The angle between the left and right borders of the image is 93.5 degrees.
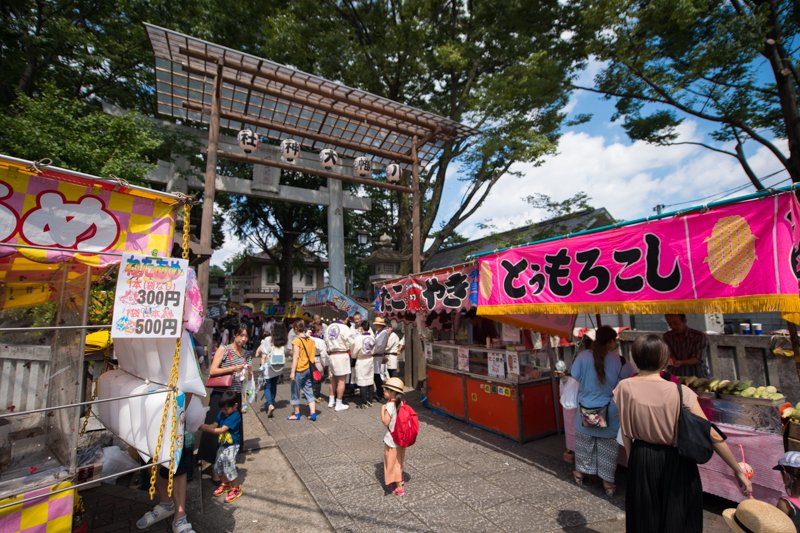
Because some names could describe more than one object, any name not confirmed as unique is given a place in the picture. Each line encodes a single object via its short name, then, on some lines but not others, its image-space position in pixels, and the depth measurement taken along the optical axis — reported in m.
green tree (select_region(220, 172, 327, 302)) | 27.51
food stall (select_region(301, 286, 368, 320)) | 13.27
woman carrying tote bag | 2.63
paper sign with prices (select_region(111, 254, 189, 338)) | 2.89
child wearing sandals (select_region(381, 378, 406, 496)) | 4.52
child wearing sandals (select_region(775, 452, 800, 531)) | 2.21
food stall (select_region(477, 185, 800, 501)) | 3.20
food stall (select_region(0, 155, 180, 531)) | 2.67
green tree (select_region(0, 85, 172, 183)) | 8.23
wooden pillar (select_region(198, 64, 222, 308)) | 7.36
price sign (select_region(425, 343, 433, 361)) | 8.74
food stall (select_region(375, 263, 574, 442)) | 6.33
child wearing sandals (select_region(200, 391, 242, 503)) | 4.60
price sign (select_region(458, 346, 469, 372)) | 7.43
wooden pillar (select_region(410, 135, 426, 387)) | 10.61
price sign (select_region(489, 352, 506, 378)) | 6.52
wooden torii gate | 8.02
